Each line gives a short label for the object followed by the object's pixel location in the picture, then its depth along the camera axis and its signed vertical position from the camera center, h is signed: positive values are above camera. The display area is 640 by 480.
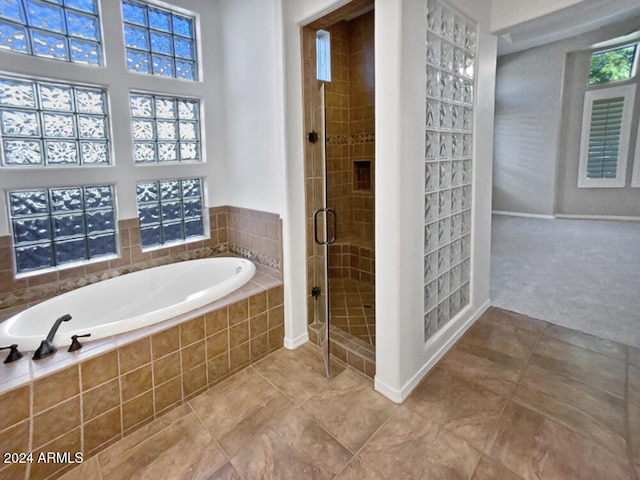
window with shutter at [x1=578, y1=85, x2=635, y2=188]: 6.04 +0.67
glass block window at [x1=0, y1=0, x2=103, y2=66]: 2.17 +1.04
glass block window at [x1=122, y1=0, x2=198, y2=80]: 2.64 +1.14
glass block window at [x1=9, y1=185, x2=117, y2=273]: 2.31 -0.29
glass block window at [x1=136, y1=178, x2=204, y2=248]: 2.87 -0.24
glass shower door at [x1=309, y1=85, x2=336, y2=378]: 2.32 -0.36
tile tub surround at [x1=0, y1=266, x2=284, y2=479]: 1.46 -0.98
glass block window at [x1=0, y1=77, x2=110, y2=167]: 2.21 +0.42
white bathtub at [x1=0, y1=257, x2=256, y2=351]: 1.85 -0.78
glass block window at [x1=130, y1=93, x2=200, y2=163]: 2.75 +0.46
